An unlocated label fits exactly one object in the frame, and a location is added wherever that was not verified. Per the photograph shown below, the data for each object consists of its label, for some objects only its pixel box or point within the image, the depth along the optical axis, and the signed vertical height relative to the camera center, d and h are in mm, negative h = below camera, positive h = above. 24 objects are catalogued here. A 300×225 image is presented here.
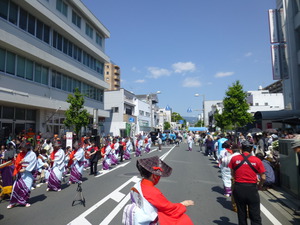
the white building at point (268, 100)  53706 +6725
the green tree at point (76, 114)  17694 +1239
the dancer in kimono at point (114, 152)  14102 -1413
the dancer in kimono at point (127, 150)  17734 -1563
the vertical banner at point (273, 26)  24156 +10795
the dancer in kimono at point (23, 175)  6555 -1323
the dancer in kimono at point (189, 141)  25148 -1283
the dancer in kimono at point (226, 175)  7205 -1466
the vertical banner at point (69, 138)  14734 -510
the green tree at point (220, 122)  39925 +1241
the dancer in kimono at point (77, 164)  8867 -1314
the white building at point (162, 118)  79219 +4878
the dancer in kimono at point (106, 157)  13016 -1569
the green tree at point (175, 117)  123438 +6652
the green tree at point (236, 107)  28828 +2814
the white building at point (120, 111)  42156 +3702
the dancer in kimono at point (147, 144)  23984 -1557
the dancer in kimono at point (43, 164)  9023 -1315
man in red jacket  4094 -1039
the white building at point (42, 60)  15805 +5755
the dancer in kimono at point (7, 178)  7391 -1542
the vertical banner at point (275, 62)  23859 +6919
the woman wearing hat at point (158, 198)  2619 -777
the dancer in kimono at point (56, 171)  8289 -1476
